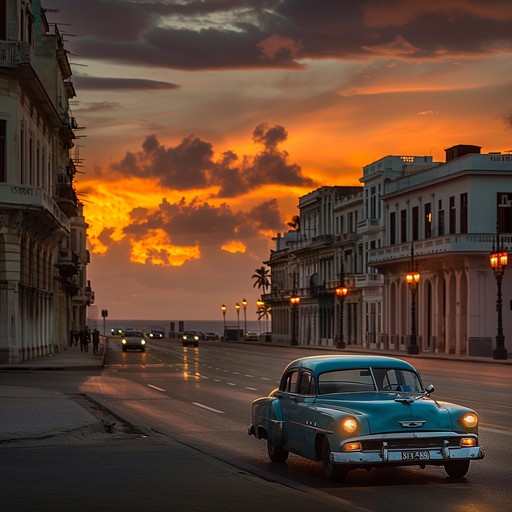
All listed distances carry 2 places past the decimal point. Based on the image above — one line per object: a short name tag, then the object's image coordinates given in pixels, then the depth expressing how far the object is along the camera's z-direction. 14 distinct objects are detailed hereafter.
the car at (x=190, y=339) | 108.50
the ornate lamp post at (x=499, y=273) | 66.06
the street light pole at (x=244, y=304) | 166.59
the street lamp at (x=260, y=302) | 150.05
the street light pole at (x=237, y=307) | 181.07
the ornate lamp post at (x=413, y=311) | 78.75
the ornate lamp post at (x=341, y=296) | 97.26
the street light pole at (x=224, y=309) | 186.35
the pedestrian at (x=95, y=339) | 77.29
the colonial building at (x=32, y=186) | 51.12
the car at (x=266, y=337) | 150.75
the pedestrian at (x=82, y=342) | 76.71
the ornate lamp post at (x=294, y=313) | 119.85
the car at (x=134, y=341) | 84.88
